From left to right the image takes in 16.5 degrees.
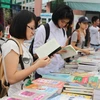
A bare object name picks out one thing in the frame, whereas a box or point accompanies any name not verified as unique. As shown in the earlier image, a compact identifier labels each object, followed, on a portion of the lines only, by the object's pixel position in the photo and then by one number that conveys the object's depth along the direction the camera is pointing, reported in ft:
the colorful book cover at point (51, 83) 9.95
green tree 55.47
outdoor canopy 33.68
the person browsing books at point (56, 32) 11.97
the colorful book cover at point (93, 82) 10.26
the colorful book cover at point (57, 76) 10.97
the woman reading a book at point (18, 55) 9.61
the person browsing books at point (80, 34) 17.19
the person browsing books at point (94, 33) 25.85
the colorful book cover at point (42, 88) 9.44
